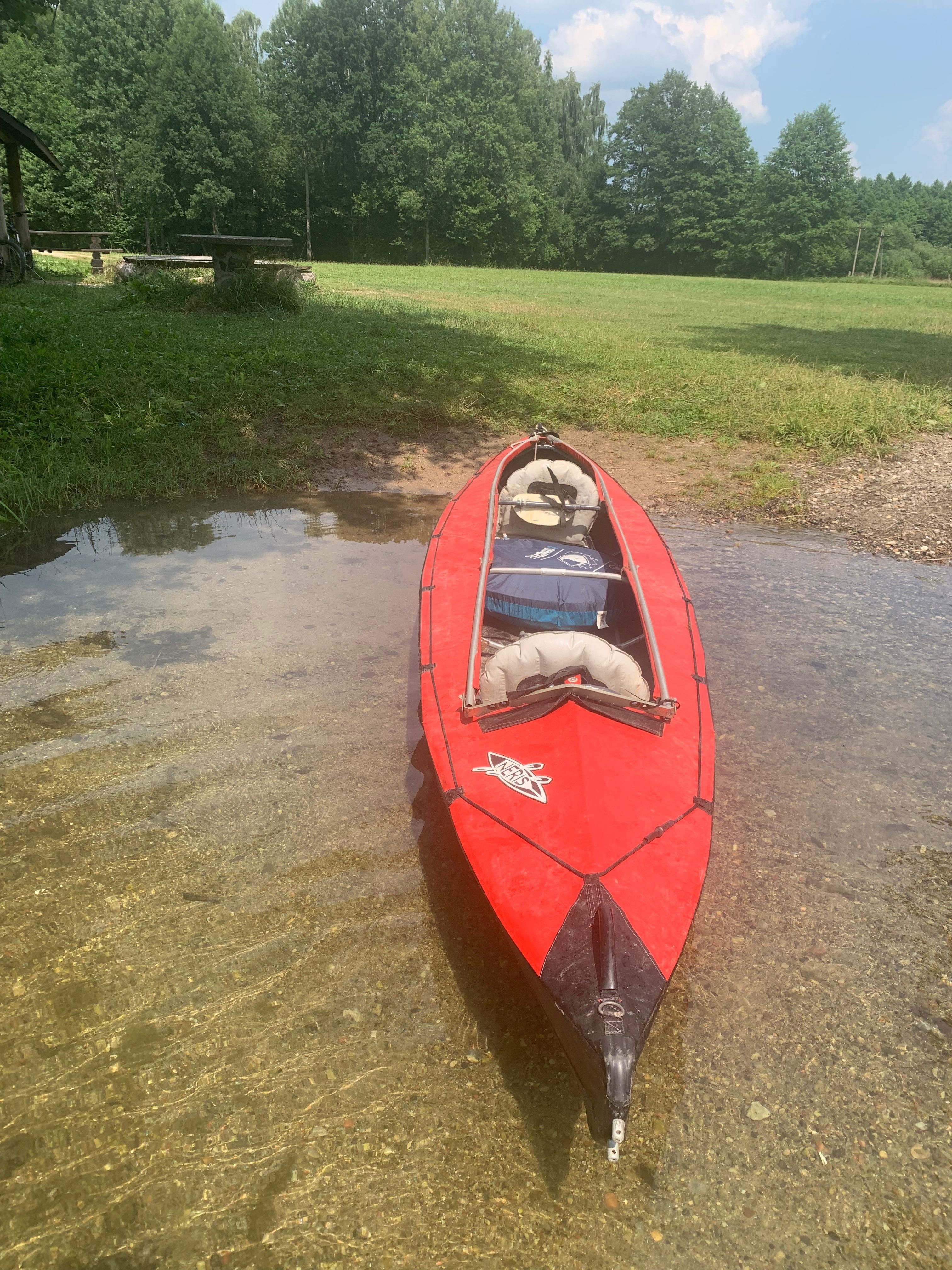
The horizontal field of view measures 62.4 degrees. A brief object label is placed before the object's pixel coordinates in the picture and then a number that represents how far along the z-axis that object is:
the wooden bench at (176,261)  20.81
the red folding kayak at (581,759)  2.54
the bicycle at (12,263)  17.97
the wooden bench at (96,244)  23.66
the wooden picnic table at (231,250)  16.70
